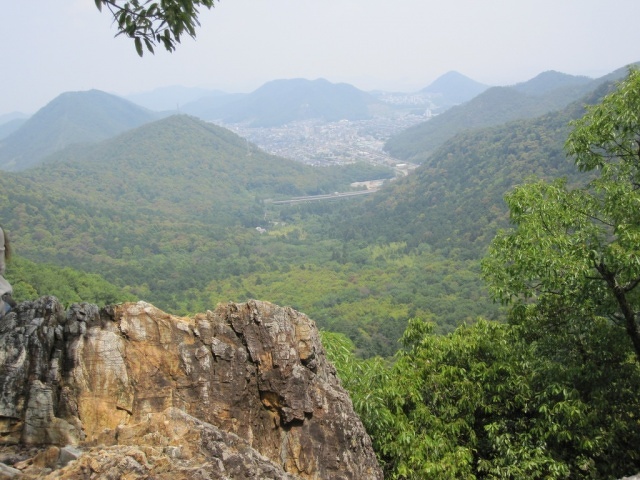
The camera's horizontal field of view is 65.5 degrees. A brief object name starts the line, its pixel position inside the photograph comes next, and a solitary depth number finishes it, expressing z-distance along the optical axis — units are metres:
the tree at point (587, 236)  5.04
